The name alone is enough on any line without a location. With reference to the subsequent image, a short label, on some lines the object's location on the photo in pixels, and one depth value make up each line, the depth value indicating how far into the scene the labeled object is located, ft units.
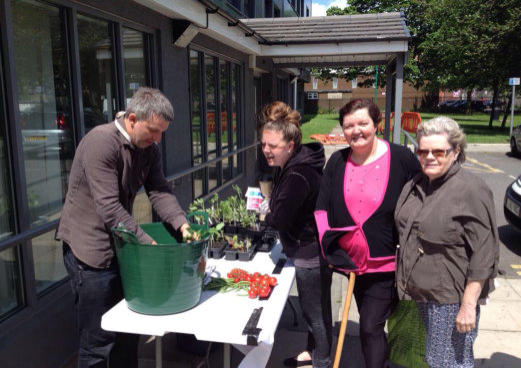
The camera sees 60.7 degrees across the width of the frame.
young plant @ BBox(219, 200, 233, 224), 11.77
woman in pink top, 7.86
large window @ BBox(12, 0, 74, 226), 10.10
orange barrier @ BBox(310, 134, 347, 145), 55.57
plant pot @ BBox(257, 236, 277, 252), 10.20
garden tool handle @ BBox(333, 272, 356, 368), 7.98
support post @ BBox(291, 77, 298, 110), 64.08
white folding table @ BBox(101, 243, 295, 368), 6.58
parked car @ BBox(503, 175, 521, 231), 19.02
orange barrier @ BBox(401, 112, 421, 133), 51.52
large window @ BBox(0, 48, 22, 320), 9.29
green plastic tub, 6.23
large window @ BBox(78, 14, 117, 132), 11.87
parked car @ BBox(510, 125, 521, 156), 47.06
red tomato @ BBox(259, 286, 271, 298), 7.58
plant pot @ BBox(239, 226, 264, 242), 10.52
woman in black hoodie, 8.45
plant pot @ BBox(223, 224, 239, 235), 11.03
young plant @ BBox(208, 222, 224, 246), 10.13
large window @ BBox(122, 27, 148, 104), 14.16
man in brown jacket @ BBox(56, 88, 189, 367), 6.80
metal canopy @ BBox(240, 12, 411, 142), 25.03
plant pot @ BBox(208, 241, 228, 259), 9.66
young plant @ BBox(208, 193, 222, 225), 11.94
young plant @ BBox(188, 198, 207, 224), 8.49
